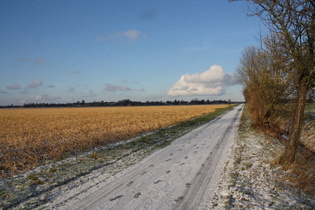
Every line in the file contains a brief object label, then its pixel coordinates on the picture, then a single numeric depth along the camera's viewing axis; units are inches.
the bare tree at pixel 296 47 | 249.4
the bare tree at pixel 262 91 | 600.1
